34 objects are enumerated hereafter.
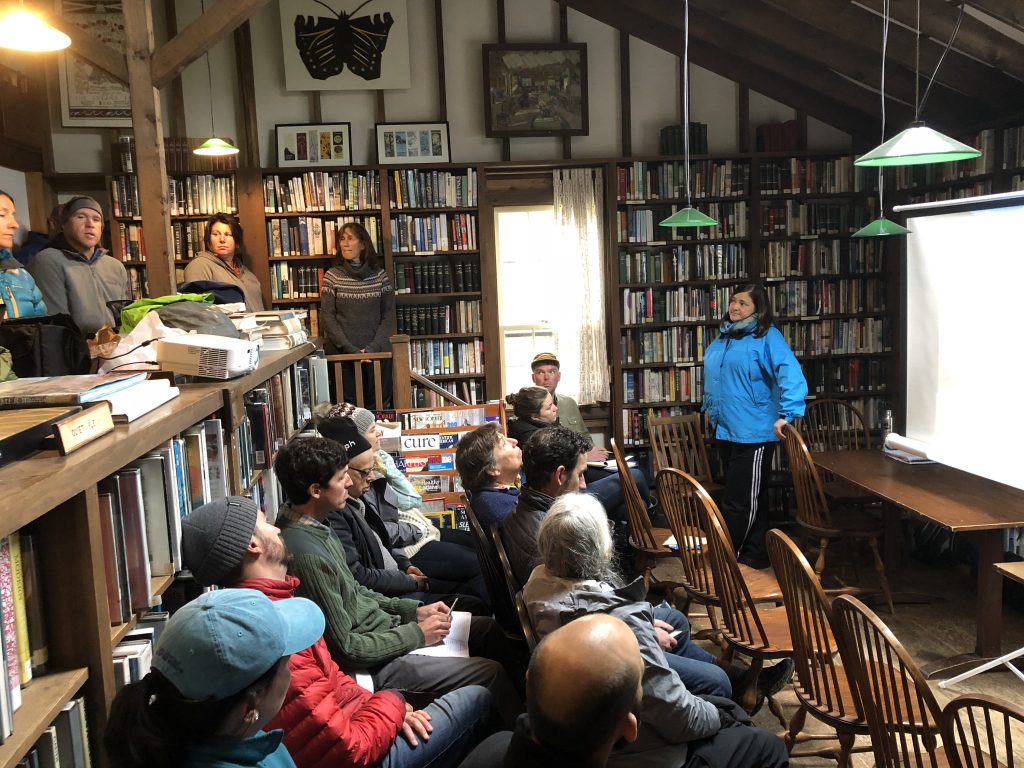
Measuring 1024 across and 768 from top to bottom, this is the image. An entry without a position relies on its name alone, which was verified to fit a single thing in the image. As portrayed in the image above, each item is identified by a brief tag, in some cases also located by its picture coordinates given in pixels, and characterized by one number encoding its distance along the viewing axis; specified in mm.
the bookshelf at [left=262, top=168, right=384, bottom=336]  6008
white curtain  6242
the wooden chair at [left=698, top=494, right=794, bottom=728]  2699
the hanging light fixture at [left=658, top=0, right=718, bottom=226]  4772
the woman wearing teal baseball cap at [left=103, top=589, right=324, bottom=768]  1230
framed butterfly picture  5984
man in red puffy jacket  1775
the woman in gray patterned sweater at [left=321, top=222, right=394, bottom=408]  5844
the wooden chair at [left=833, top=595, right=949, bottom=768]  1803
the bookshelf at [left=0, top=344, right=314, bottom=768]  1222
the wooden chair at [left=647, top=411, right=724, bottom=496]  5316
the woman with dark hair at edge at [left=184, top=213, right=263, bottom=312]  5578
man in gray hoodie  3529
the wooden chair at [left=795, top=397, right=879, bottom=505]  4793
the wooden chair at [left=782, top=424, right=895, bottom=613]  4156
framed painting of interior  6125
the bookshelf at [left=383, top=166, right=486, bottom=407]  6094
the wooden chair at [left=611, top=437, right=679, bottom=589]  3805
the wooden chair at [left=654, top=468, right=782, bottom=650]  3195
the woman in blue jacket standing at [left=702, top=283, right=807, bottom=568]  4852
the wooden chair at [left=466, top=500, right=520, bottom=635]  2636
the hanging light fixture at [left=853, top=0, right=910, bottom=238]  4824
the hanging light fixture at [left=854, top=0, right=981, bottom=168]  3111
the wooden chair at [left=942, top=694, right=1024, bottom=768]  1589
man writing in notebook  2195
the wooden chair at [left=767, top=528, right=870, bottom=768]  2246
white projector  2270
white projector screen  3443
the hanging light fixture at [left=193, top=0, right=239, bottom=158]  5426
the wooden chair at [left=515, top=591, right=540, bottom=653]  2195
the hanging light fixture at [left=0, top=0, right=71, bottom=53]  2924
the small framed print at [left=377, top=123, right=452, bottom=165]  6109
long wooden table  3338
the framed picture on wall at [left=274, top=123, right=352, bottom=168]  6039
